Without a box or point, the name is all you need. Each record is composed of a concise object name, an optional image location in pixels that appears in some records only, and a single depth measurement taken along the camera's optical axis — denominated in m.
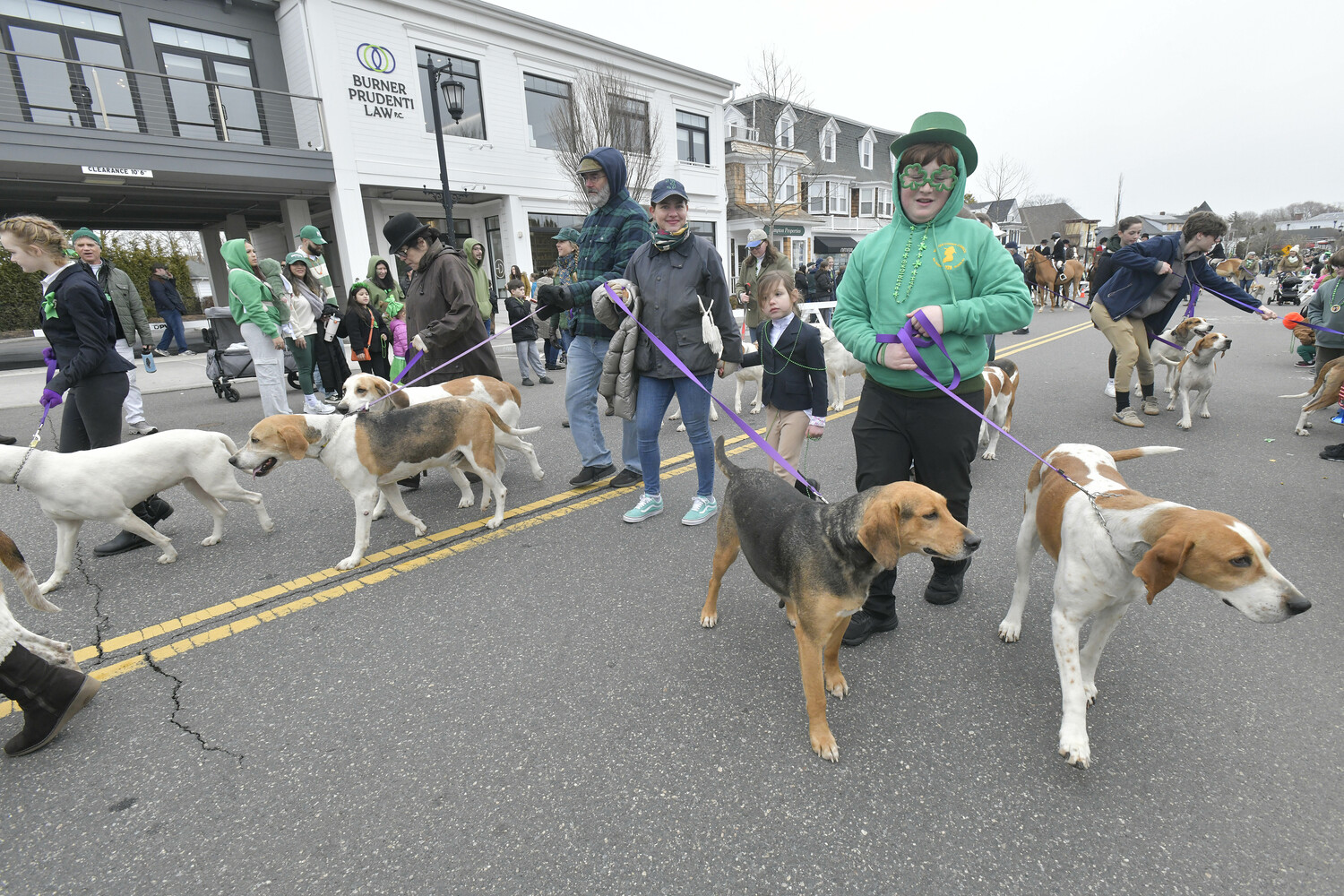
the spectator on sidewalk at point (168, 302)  13.50
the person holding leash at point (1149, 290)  6.31
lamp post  12.60
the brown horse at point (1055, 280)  19.47
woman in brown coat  5.07
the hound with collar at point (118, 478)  3.63
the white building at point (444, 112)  16.14
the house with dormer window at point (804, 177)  30.98
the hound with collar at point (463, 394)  5.10
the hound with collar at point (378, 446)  3.99
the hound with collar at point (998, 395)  5.88
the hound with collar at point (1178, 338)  7.28
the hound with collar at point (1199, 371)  6.57
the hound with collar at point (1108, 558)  1.91
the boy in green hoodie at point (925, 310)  2.63
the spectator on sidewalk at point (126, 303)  6.86
